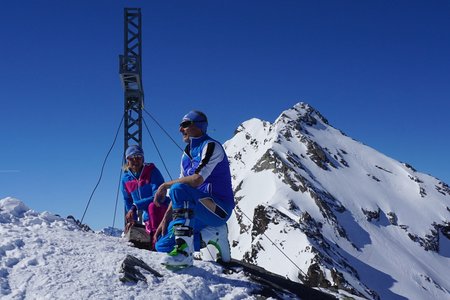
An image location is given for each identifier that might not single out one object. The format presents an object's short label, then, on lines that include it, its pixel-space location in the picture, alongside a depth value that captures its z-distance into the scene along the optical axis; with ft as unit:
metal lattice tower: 41.63
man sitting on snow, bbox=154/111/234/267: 19.57
